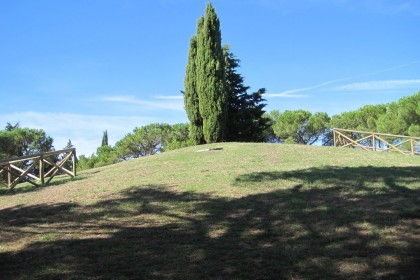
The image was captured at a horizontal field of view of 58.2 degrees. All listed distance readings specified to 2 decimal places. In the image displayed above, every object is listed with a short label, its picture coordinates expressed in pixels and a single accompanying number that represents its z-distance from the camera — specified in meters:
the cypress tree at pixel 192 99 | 21.91
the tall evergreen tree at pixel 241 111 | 24.47
